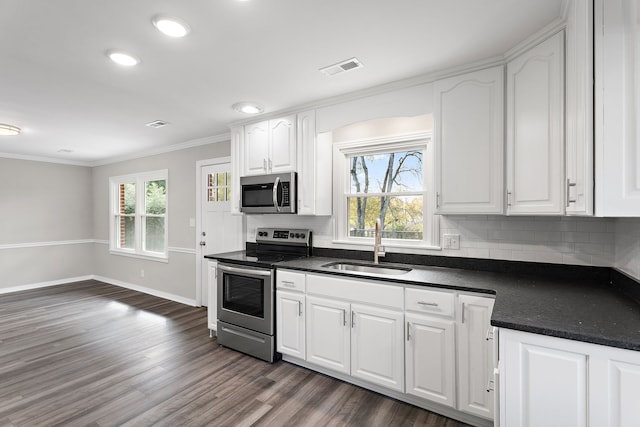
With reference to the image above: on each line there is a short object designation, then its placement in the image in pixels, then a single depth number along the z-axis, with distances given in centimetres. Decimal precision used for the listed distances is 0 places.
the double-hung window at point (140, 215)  522
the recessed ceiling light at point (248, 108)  304
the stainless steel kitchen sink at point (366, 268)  266
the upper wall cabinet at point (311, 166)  302
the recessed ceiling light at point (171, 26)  172
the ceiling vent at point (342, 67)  225
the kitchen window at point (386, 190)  283
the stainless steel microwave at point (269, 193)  310
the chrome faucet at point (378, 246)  274
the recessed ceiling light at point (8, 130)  364
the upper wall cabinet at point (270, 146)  315
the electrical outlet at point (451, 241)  254
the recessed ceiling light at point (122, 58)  207
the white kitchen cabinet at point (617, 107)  121
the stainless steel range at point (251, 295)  282
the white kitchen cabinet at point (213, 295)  332
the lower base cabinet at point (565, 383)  108
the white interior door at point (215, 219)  418
